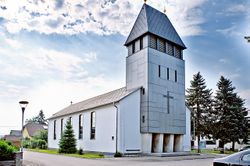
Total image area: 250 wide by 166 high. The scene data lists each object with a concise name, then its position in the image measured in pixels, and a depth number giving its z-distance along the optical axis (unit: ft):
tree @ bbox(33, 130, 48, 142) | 172.12
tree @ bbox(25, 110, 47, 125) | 363.56
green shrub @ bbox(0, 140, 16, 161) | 45.42
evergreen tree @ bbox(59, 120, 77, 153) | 108.58
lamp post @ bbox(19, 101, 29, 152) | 61.13
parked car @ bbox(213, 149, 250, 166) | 26.40
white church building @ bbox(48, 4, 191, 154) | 96.07
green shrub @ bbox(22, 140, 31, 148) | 167.15
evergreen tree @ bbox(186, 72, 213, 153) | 151.94
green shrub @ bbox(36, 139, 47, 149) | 158.57
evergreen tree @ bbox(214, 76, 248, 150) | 136.56
